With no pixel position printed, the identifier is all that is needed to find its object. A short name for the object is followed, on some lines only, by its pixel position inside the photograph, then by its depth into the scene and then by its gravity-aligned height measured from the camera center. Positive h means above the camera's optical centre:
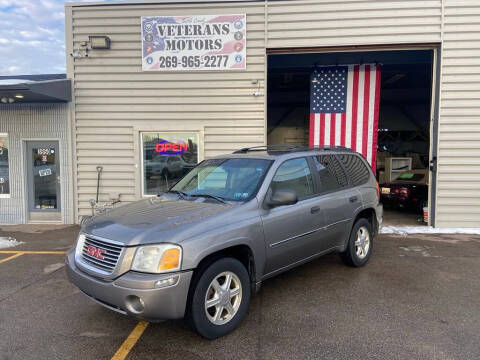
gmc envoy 2.89 -0.78
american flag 8.66 +1.28
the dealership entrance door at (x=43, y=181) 8.80 -0.66
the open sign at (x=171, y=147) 8.55 +0.23
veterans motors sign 8.15 +2.72
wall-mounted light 8.25 +2.74
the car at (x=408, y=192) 9.52 -0.95
